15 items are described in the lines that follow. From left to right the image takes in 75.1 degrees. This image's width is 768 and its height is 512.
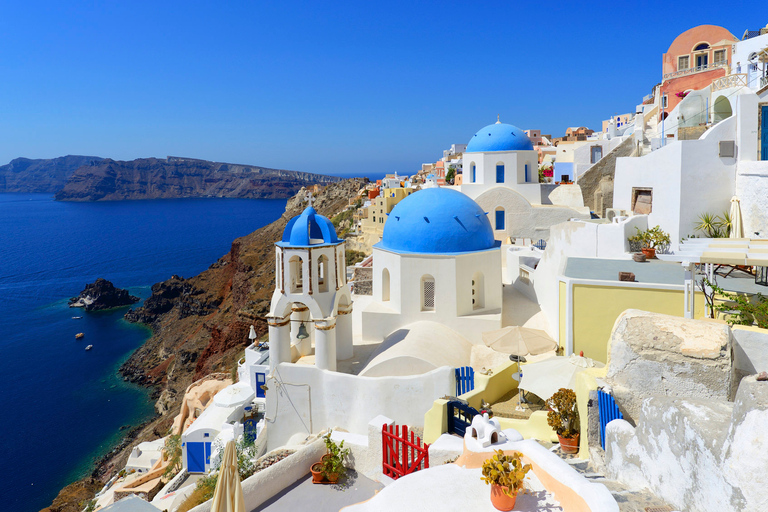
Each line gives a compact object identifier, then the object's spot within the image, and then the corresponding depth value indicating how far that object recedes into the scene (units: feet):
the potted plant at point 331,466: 31.09
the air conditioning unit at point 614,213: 60.77
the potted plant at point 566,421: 25.45
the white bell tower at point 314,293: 42.91
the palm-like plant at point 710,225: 47.93
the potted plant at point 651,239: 47.98
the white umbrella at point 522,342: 37.22
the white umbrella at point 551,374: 31.89
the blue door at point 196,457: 56.59
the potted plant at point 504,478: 15.93
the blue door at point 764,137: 46.73
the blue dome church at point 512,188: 80.12
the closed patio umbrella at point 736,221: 46.34
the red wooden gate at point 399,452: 27.66
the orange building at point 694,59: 88.48
